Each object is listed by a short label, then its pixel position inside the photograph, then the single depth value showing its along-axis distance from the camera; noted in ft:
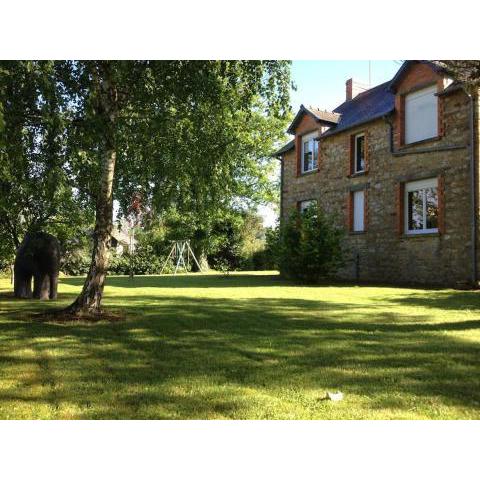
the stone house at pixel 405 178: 48.29
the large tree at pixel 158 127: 23.66
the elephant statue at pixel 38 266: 35.99
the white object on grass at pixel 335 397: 11.79
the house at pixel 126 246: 91.77
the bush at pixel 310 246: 53.47
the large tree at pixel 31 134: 18.67
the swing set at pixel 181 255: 100.89
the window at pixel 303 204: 71.72
